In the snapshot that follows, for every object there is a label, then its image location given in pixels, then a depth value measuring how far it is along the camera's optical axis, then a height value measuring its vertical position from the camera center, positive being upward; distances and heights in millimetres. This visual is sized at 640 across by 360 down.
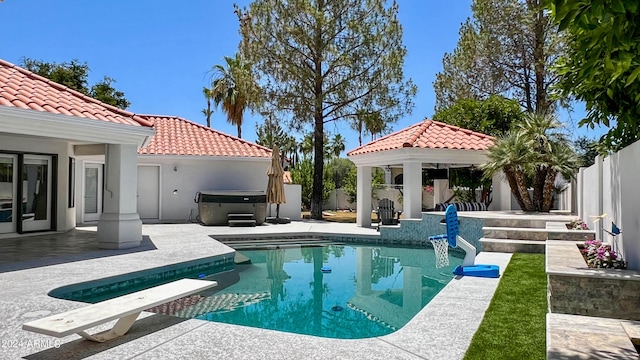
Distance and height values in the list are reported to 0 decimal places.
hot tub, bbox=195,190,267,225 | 20359 -725
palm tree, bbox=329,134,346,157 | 62959 +6176
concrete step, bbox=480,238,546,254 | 12459 -1537
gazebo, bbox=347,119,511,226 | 18219 +1431
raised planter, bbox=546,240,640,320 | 5820 -1324
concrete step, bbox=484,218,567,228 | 13809 -992
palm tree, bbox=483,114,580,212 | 16469 +1145
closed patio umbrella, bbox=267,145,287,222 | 22156 +393
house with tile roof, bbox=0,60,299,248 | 10945 +995
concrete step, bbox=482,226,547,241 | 13047 -1245
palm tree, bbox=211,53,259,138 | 40281 +8450
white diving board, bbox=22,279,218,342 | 4809 -1443
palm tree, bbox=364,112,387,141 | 25297 +3685
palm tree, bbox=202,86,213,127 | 44528 +8913
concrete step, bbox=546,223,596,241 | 10211 -992
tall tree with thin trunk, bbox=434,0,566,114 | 24125 +7767
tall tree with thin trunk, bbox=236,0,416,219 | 23562 +7110
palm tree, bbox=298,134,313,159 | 56509 +5220
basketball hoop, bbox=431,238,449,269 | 10938 -1434
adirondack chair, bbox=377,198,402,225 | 19031 -976
